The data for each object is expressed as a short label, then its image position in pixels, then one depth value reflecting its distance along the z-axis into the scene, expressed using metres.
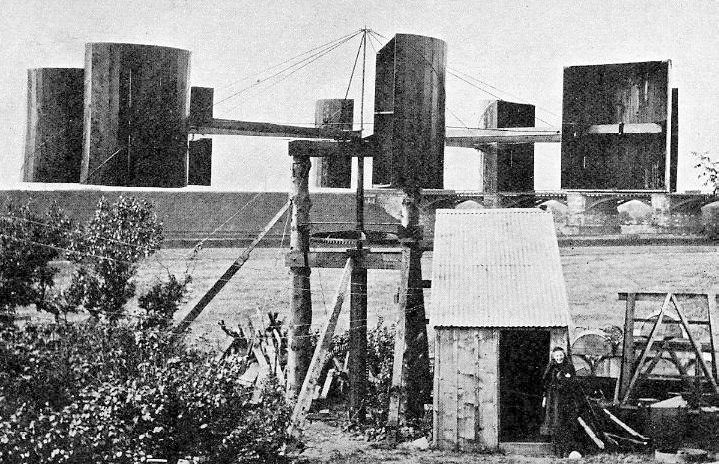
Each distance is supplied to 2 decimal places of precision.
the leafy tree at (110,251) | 23.02
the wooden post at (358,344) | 16.05
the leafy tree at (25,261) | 21.11
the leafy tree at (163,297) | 22.87
